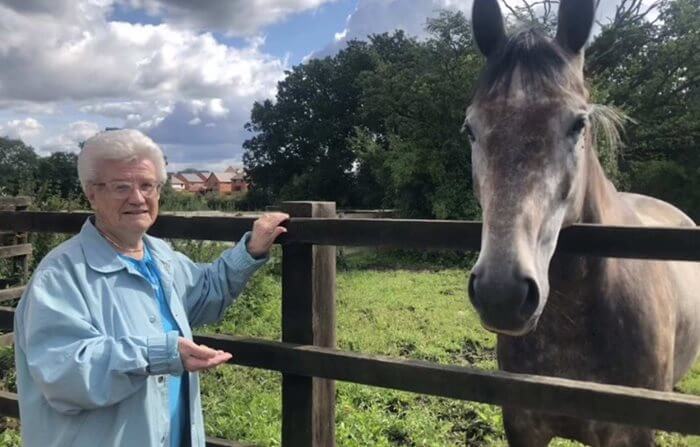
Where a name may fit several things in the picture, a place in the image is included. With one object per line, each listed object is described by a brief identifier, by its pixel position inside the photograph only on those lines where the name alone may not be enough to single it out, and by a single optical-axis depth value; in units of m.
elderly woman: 1.66
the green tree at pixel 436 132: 17.30
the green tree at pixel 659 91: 16.89
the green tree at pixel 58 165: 53.59
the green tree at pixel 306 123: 48.75
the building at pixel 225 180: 104.91
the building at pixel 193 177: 126.82
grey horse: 1.81
